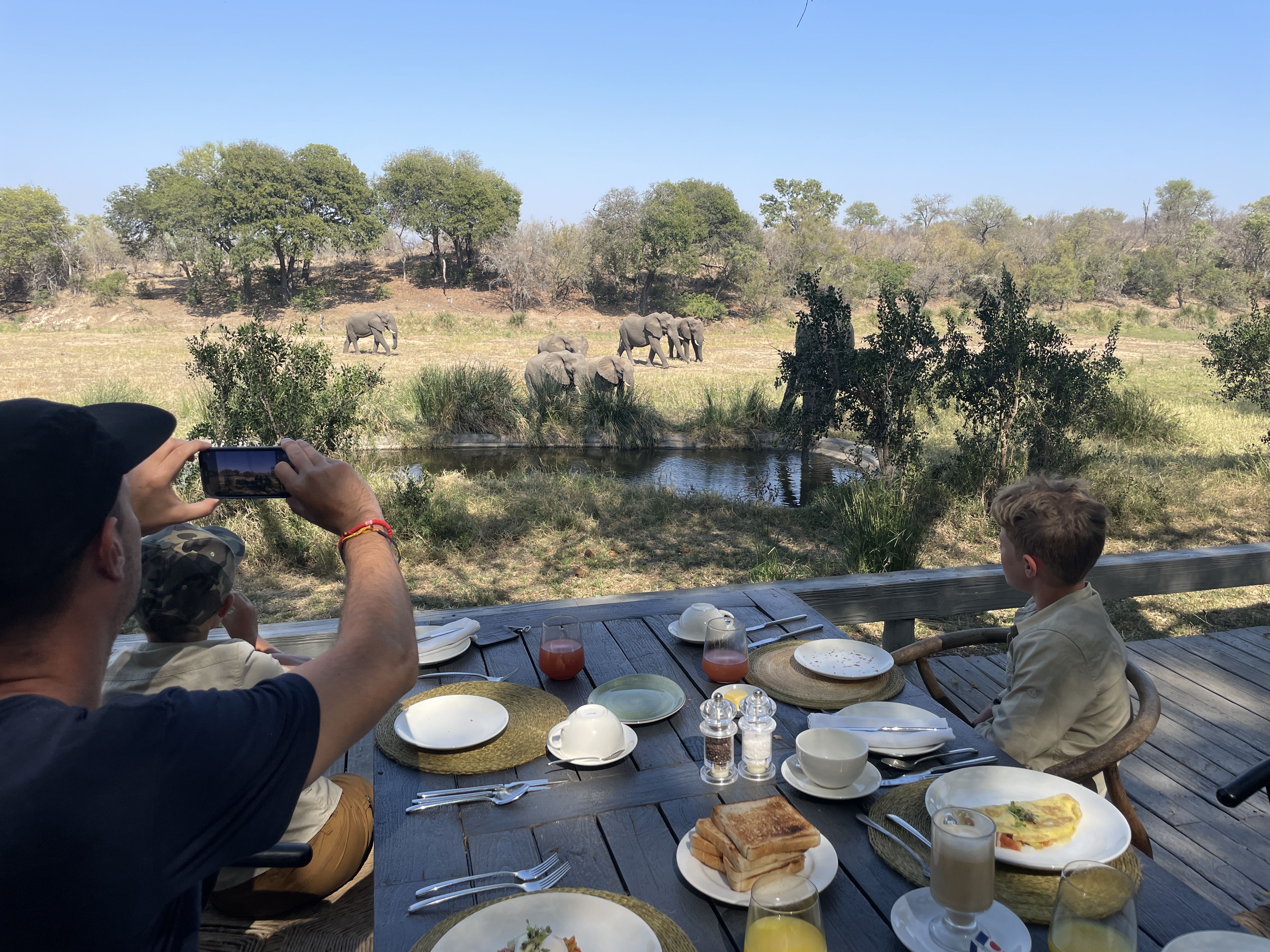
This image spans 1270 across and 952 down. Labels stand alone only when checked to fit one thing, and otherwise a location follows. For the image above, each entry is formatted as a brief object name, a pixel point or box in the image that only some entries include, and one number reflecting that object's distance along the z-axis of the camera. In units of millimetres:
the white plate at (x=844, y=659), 2416
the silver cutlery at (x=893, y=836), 1562
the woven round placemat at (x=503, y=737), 1973
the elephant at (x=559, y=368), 14977
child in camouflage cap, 1955
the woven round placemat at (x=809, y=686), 2279
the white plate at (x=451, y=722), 2043
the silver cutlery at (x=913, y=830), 1630
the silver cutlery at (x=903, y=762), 1963
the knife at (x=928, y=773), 1851
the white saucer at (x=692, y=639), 2695
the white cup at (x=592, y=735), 1938
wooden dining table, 1442
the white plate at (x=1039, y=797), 1570
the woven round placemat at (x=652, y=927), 1354
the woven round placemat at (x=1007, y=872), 1462
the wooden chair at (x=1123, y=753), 2088
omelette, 1613
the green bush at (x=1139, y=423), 10516
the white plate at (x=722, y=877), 1479
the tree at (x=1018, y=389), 6996
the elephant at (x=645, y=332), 22812
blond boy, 2234
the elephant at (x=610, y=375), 15000
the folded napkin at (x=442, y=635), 2604
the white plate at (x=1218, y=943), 1289
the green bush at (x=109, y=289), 36250
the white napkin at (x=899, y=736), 1987
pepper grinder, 1827
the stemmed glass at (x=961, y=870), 1313
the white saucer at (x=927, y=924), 1348
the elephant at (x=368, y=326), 24031
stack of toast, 1471
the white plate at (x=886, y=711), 2113
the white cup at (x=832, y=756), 1789
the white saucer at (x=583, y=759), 1944
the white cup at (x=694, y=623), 2701
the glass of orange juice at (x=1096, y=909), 1180
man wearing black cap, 956
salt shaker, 1874
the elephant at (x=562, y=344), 17828
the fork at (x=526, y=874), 1517
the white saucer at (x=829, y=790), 1796
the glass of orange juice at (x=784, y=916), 1184
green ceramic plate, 2180
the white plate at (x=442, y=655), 2564
